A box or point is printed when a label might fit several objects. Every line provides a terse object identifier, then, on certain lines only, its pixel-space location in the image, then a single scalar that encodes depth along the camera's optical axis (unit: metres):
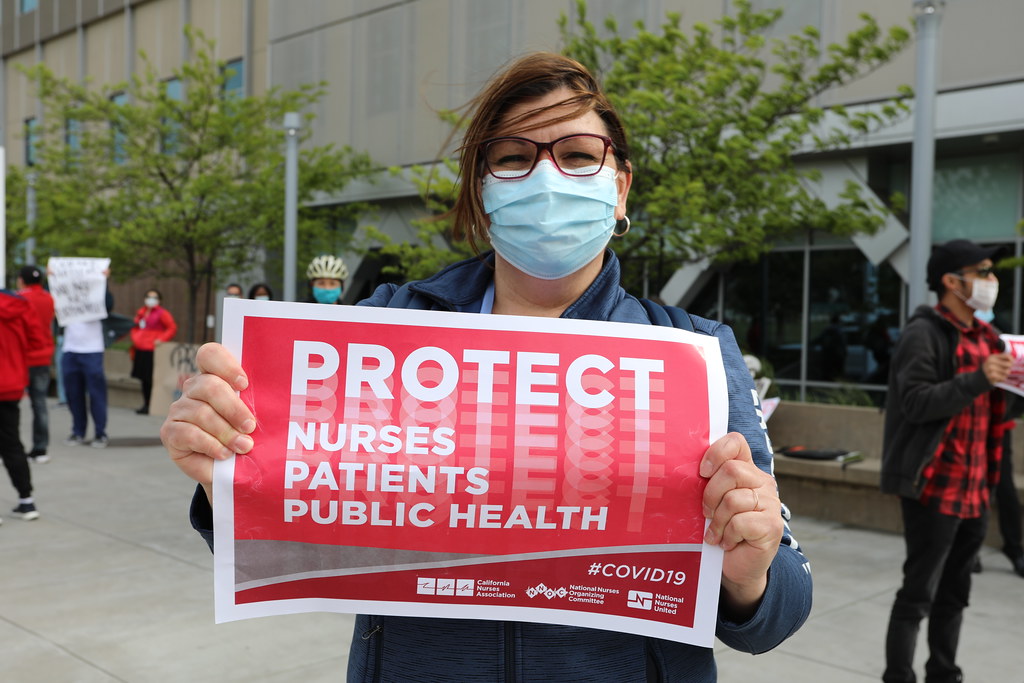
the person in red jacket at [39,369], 10.07
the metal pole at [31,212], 19.16
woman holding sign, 1.49
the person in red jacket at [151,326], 14.62
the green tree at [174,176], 17.11
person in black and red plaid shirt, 3.96
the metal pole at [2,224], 9.00
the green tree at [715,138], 9.62
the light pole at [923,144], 7.30
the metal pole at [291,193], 13.15
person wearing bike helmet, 7.29
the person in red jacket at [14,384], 7.33
